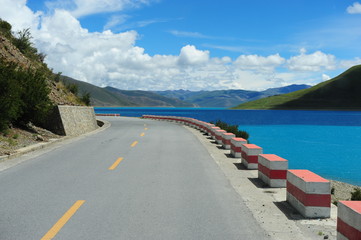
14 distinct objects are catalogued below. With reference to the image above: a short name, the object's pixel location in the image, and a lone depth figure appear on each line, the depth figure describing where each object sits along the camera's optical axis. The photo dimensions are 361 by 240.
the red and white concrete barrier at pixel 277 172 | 8.09
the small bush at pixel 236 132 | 25.17
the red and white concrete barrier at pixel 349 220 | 4.14
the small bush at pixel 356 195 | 11.14
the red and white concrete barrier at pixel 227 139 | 15.52
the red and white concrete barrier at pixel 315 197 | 5.73
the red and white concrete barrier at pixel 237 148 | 13.04
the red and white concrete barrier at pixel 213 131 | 19.00
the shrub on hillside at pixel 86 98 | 39.17
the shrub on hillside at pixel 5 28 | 30.02
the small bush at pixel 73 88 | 36.33
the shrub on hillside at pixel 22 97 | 15.31
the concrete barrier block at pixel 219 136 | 17.38
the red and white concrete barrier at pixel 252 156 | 10.57
